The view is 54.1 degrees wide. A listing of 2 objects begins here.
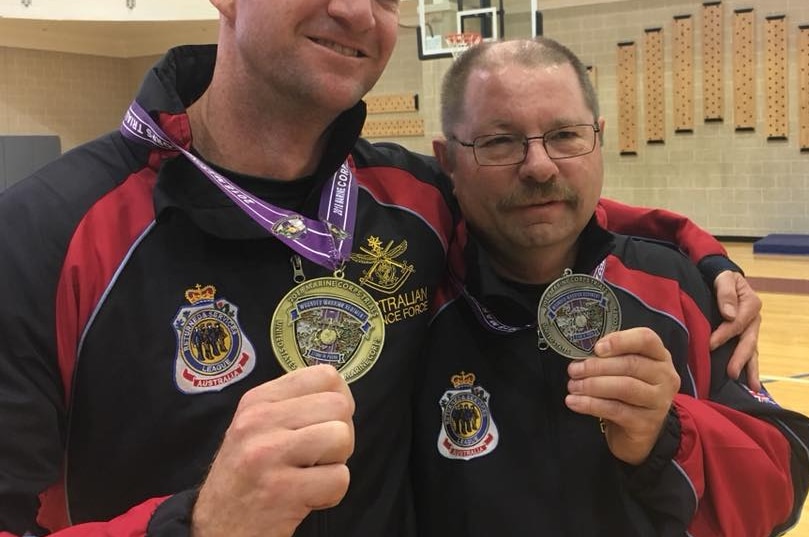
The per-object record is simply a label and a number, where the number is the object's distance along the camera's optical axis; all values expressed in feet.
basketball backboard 31.89
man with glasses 4.83
